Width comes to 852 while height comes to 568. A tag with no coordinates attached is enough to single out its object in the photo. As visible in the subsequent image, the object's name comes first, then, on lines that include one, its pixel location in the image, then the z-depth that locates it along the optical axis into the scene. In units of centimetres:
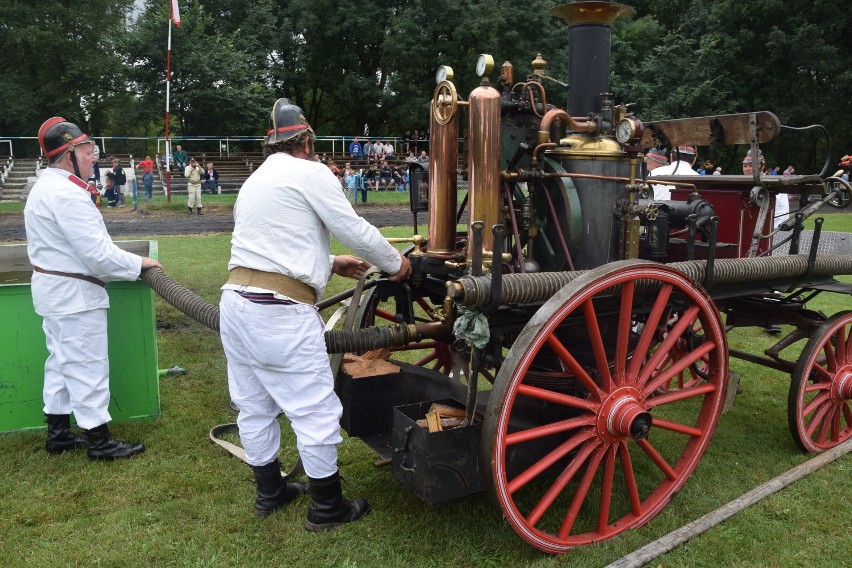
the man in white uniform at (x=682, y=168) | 621
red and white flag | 2158
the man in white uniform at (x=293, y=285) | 306
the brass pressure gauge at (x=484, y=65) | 326
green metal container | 421
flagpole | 2189
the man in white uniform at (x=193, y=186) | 1969
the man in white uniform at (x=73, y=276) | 383
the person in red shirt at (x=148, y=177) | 2255
